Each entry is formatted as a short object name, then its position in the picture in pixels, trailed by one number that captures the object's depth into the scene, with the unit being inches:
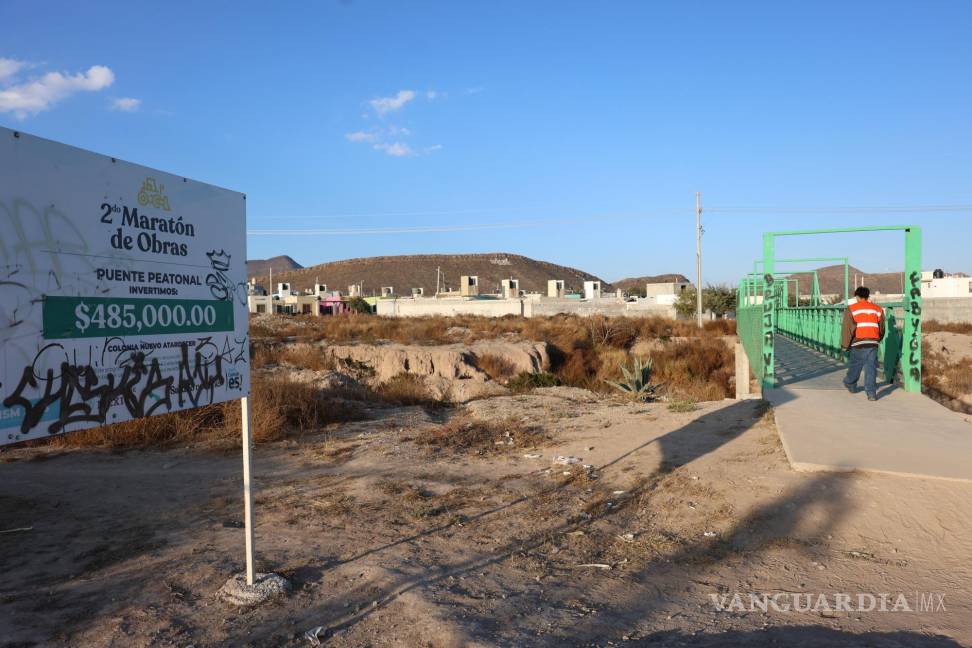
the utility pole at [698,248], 1592.5
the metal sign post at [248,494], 157.8
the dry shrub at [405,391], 587.8
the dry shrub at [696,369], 674.8
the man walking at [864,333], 362.6
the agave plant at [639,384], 601.3
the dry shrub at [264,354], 801.2
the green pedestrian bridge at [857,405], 242.8
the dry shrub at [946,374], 669.2
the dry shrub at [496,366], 847.1
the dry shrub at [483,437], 352.8
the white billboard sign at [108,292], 115.7
